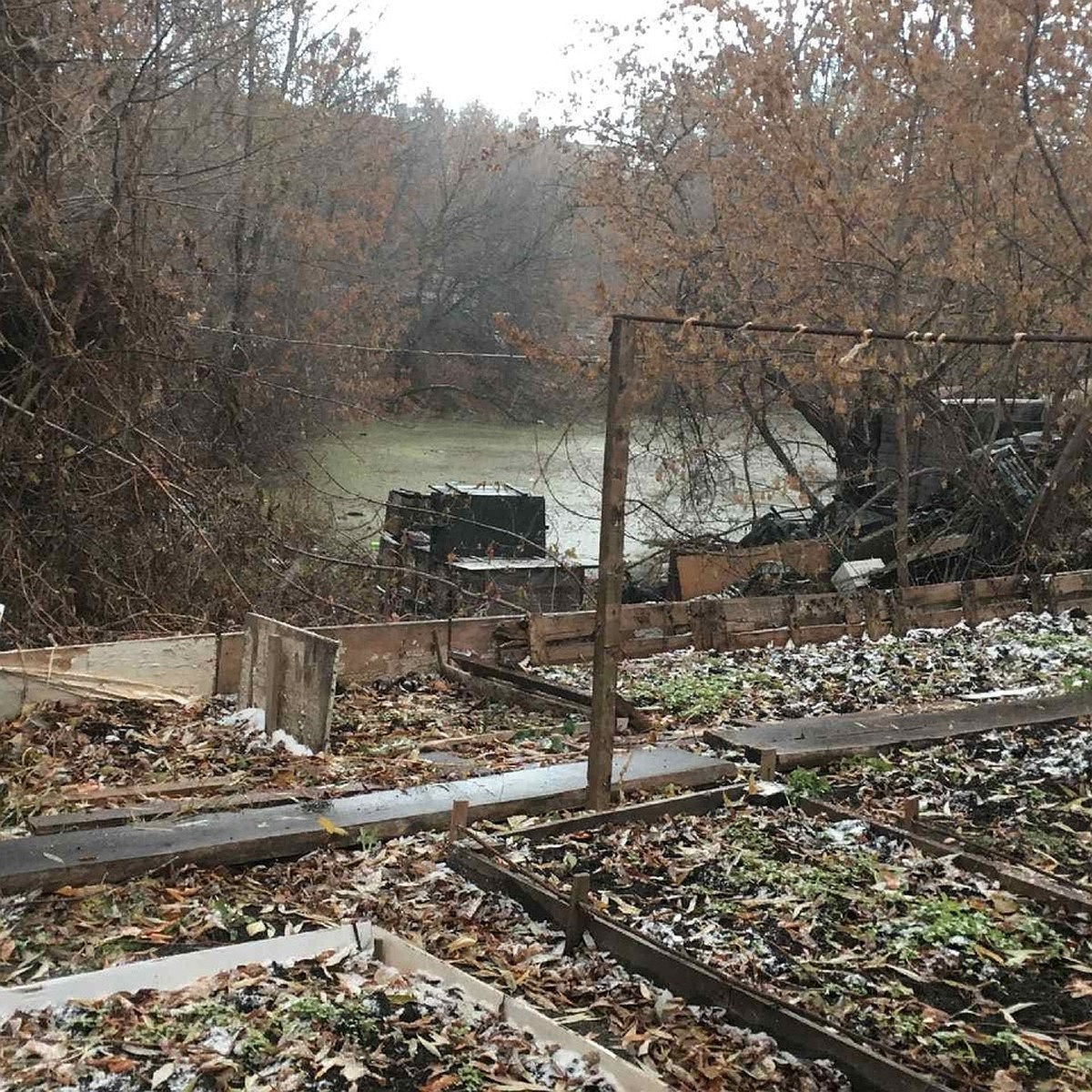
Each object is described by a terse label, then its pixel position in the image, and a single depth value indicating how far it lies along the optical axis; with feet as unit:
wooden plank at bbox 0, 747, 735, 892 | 14.71
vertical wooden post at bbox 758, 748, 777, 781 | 19.44
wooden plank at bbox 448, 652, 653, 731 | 22.97
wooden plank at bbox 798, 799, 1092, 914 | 14.53
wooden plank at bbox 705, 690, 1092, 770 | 20.61
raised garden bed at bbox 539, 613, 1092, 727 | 25.07
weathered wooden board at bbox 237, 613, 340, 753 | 20.33
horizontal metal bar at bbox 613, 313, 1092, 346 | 15.70
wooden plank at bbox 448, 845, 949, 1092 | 10.45
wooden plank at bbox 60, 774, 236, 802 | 17.43
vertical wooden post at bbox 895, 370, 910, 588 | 38.78
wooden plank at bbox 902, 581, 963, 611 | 34.24
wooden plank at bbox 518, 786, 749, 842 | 16.80
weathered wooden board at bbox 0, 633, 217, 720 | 21.53
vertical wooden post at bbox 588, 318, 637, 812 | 16.26
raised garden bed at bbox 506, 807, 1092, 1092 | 11.41
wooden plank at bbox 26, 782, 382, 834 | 16.10
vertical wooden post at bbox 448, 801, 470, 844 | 16.11
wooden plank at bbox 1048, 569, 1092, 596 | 36.50
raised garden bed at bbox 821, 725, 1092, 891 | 16.61
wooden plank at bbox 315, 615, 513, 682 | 26.04
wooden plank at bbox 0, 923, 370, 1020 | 11.40
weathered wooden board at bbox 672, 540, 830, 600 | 41.06
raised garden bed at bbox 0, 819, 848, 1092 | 11.20
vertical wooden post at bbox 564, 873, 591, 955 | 13.48
